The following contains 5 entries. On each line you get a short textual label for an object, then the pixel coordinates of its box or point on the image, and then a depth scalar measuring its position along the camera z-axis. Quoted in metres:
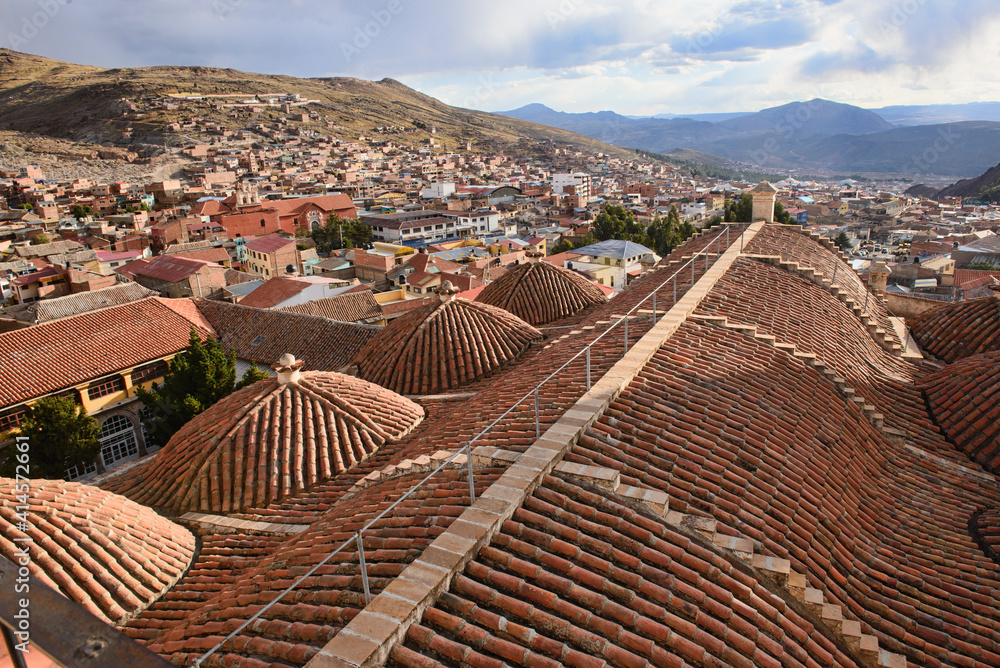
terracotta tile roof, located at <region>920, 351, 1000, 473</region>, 8.37
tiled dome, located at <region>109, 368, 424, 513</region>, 8.66
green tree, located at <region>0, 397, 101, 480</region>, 17.19
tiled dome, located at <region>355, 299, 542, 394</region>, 12.15
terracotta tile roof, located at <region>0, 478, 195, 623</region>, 6.40
